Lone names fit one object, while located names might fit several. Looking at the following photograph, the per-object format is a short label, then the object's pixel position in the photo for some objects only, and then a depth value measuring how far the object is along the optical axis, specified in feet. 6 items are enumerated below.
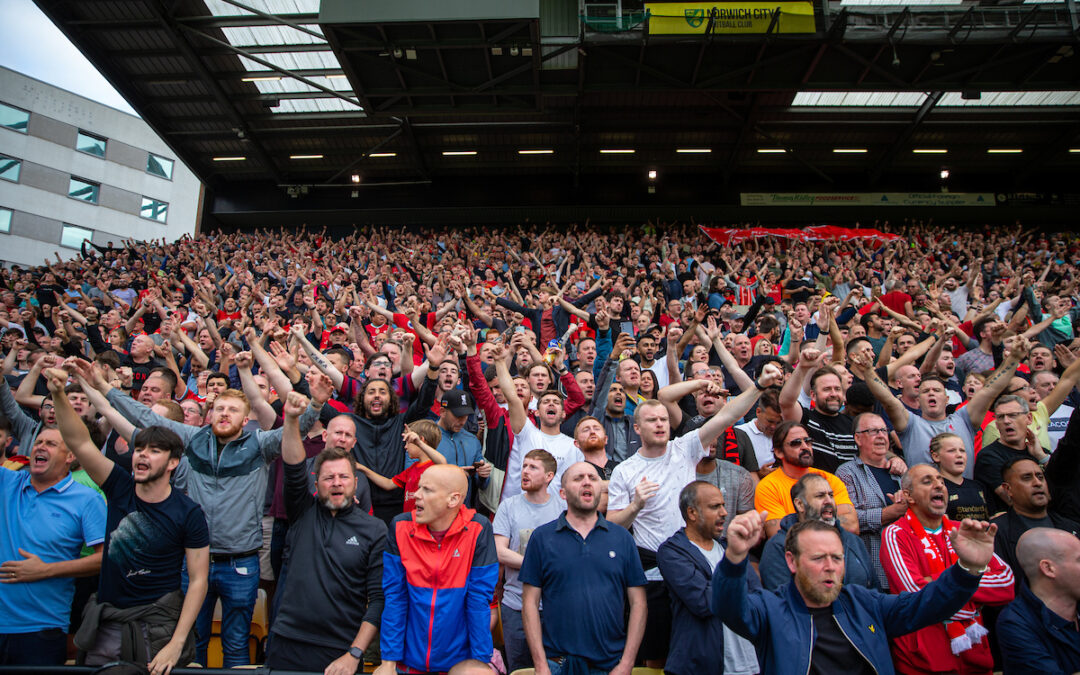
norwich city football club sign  44.65
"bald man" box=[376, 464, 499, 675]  9.86
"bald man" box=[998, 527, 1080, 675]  9.03
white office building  83.61
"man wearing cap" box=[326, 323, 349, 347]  24.71
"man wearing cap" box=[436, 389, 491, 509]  15.06
